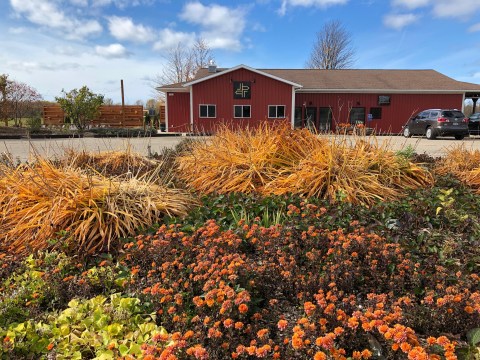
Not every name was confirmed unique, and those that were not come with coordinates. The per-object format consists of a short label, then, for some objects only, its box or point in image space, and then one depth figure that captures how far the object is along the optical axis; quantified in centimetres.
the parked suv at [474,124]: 2256
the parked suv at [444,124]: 1886
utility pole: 2751
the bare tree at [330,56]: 4647
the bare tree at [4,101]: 2598
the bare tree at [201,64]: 4622
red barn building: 2469
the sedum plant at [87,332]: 180
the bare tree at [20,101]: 2698
